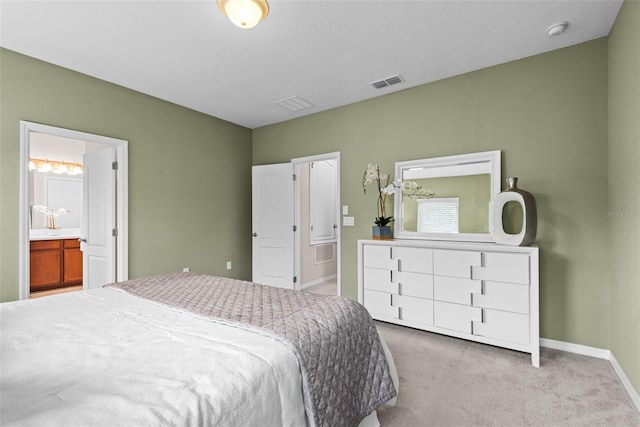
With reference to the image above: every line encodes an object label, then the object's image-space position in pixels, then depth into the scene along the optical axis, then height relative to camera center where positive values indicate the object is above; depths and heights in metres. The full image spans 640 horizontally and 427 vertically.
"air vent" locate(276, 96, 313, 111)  3.84 +1.43
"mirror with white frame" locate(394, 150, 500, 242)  3.06 +0.18
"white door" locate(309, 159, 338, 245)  5.33 +0.21
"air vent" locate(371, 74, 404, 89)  3.26 +1.44
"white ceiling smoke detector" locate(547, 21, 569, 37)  2.37 +1.44
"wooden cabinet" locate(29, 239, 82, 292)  4.63 -0.77
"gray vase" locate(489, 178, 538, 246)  2.61 -0.02
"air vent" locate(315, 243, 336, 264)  5.49 -0.72
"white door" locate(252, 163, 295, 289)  4.56 -0.15
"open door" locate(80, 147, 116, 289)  3.45 -0.05
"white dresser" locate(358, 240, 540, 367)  2.48 -0.68
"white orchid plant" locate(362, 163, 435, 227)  3.46 +0.28
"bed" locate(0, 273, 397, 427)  0.83 -0.50
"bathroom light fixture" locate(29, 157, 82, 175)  5.55 +0.90
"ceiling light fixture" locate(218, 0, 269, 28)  1.77 +1.20
